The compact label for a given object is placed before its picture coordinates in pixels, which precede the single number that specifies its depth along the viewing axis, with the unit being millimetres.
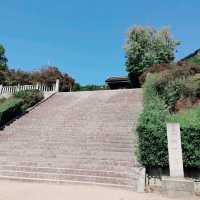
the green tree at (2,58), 38462
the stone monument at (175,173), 8281
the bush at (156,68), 19861
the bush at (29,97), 19470
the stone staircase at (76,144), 9906
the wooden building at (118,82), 35431
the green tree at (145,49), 30734
